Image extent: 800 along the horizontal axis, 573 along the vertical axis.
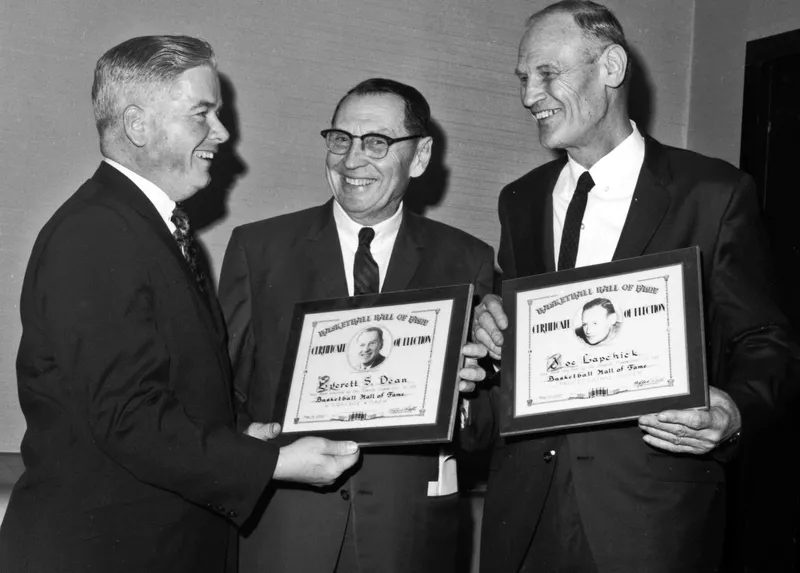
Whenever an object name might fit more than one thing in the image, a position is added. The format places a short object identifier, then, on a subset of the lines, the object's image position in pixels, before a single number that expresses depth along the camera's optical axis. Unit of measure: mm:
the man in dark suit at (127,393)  1911
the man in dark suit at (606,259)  2166
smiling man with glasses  2381
